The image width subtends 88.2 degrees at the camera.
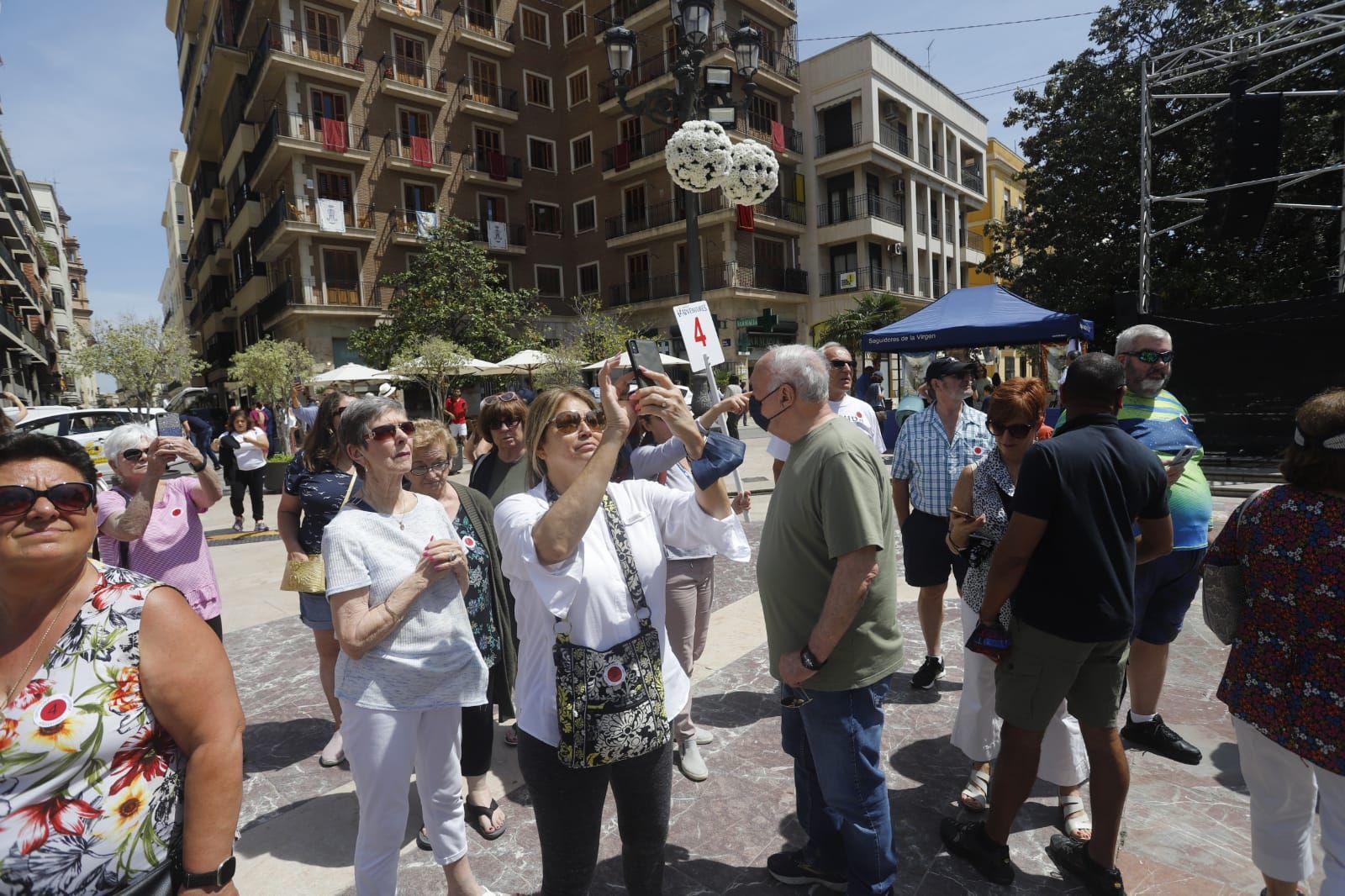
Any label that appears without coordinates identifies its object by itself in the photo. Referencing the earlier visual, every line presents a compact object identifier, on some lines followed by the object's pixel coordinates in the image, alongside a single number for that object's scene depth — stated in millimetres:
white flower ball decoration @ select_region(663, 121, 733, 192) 6852
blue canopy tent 9789
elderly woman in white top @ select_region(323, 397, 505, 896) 2236
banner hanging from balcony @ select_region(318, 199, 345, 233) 26094
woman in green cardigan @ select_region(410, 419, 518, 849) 2994
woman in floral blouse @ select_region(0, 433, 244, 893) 1370
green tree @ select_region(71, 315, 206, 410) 24125
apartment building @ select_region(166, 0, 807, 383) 26547
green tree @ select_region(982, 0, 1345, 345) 16766
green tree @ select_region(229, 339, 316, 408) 21766
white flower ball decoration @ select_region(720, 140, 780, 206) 6914
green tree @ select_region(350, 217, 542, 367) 25438
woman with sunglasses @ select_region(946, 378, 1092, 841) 2943
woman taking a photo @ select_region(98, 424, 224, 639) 3055
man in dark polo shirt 2389
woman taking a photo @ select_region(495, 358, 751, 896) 1871
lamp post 7746
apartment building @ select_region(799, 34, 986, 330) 32344
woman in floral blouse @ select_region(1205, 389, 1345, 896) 1999
